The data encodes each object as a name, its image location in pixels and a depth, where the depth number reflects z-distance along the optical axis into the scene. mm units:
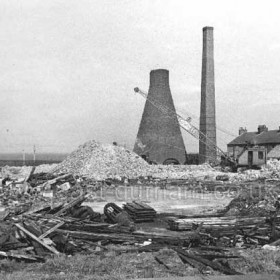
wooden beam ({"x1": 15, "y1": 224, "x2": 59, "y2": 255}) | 6912
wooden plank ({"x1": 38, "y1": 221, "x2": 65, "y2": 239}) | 7459
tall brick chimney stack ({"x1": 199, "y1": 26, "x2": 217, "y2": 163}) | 43281
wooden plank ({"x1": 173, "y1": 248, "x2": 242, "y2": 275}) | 5910
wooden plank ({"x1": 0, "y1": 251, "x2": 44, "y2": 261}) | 6430
